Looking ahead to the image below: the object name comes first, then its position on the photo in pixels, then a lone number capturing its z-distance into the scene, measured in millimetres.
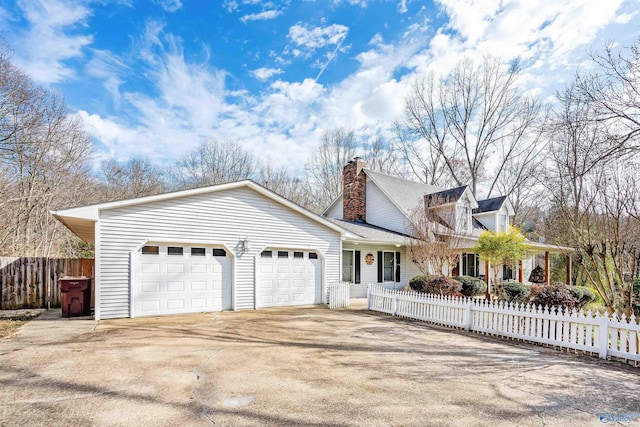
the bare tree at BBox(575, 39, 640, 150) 6613
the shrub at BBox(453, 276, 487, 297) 15219
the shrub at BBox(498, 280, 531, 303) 13633
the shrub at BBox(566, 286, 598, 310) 13078
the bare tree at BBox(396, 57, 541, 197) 27547
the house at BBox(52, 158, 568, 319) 8961
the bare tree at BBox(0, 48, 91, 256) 14992
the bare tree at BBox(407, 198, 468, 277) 13078
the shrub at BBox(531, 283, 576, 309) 8367
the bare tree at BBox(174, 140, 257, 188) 29172
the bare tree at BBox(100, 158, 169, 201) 25597
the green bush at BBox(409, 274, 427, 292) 12969
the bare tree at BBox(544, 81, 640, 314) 7223
